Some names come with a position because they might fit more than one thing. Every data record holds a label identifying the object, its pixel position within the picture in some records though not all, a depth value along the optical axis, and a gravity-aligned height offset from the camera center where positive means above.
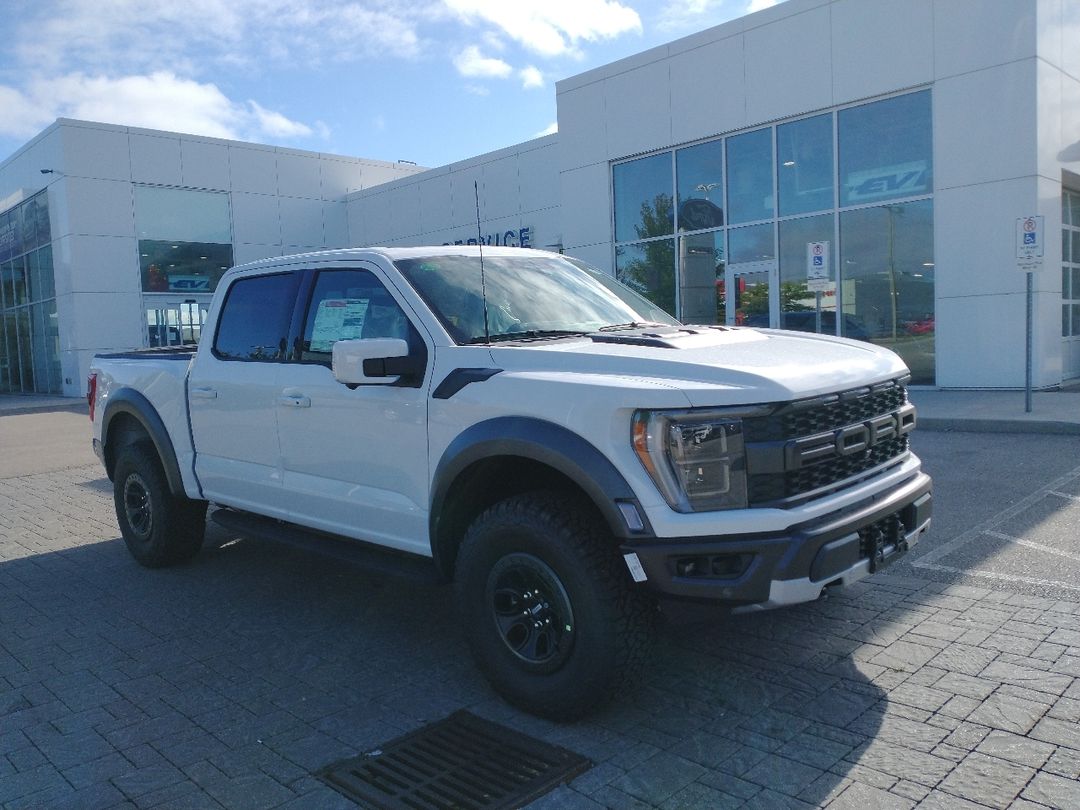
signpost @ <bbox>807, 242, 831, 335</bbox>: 13.37 +0.84
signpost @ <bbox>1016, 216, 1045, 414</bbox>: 10.59 +0.79
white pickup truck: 3.17 -0.46
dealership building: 13.53 +2.57
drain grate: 3.04 -1.53
